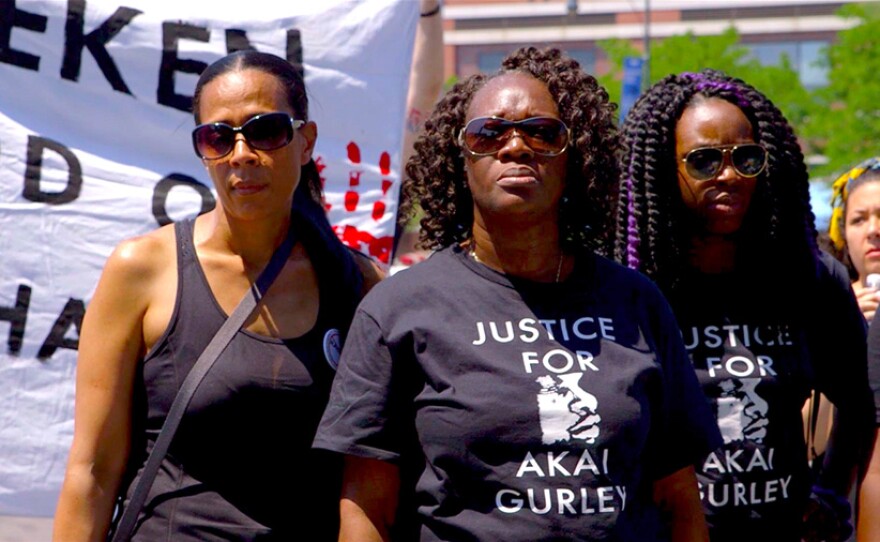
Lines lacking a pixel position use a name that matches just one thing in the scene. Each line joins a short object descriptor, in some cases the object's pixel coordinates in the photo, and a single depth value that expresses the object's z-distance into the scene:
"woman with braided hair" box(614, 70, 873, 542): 3.27
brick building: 57.25
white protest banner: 4.12
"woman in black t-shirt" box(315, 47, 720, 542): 2.57
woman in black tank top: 2.92
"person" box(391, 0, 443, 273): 5.12
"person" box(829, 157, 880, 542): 4.73
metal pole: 26.69
